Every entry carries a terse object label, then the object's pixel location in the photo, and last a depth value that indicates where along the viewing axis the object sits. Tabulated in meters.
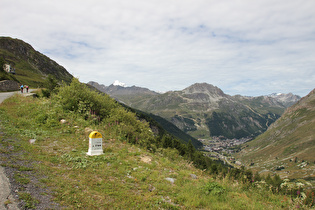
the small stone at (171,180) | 9.74
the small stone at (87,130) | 16.16
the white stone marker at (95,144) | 12.13
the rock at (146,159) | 12.56
